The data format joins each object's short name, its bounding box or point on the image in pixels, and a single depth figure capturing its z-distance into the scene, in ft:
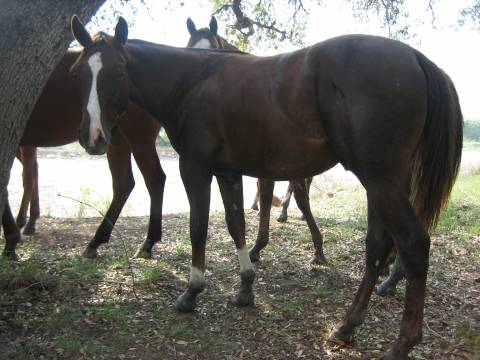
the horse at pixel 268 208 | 14.84
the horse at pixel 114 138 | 14.67
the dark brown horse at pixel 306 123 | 8.21
